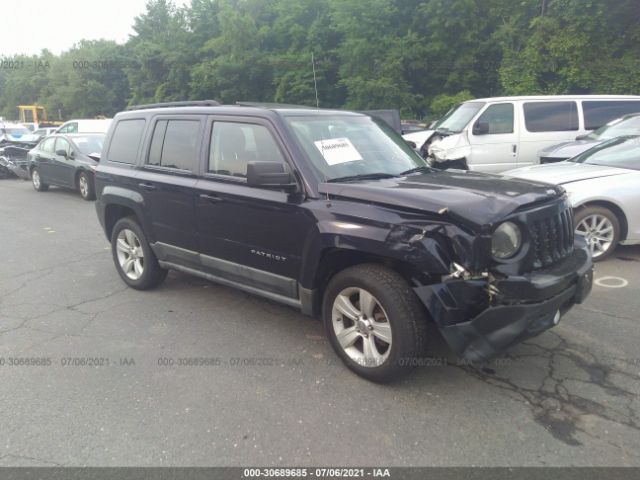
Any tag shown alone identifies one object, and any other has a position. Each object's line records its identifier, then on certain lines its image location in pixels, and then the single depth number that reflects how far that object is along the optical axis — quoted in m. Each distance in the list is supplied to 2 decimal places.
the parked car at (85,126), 17.22
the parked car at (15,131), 24.45
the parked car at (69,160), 11.53
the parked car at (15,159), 15.58
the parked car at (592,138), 8.15
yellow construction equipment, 48.42
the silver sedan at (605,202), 5.72
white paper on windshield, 3.74
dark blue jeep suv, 2.91
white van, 9.26
